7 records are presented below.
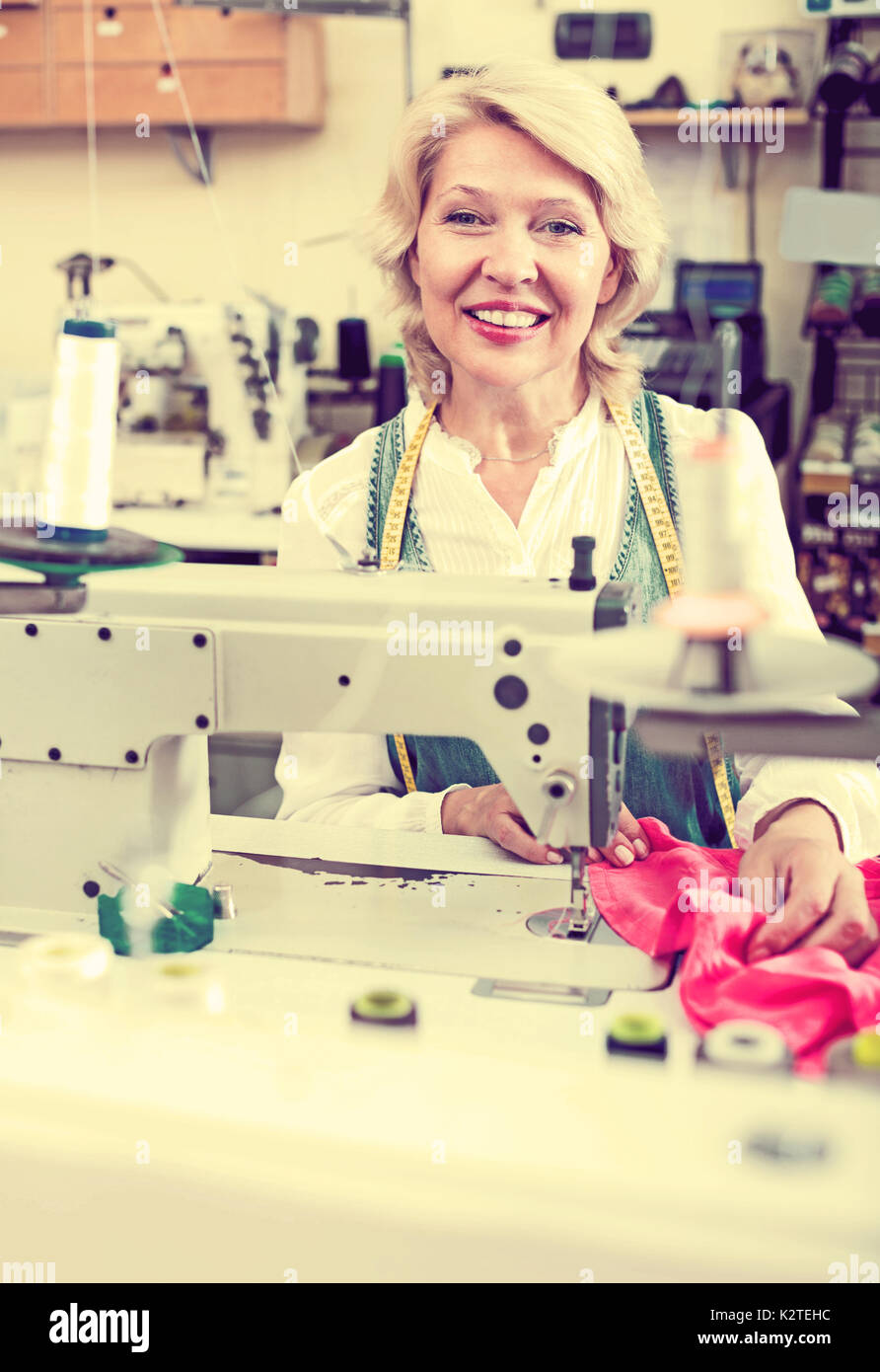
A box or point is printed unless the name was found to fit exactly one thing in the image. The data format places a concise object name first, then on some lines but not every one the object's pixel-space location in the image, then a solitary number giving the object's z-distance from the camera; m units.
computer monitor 3.39
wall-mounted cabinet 3.52
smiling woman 1.52
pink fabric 0.96
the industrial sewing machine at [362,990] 0.83
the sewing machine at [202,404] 3.22
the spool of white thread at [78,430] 1.07
